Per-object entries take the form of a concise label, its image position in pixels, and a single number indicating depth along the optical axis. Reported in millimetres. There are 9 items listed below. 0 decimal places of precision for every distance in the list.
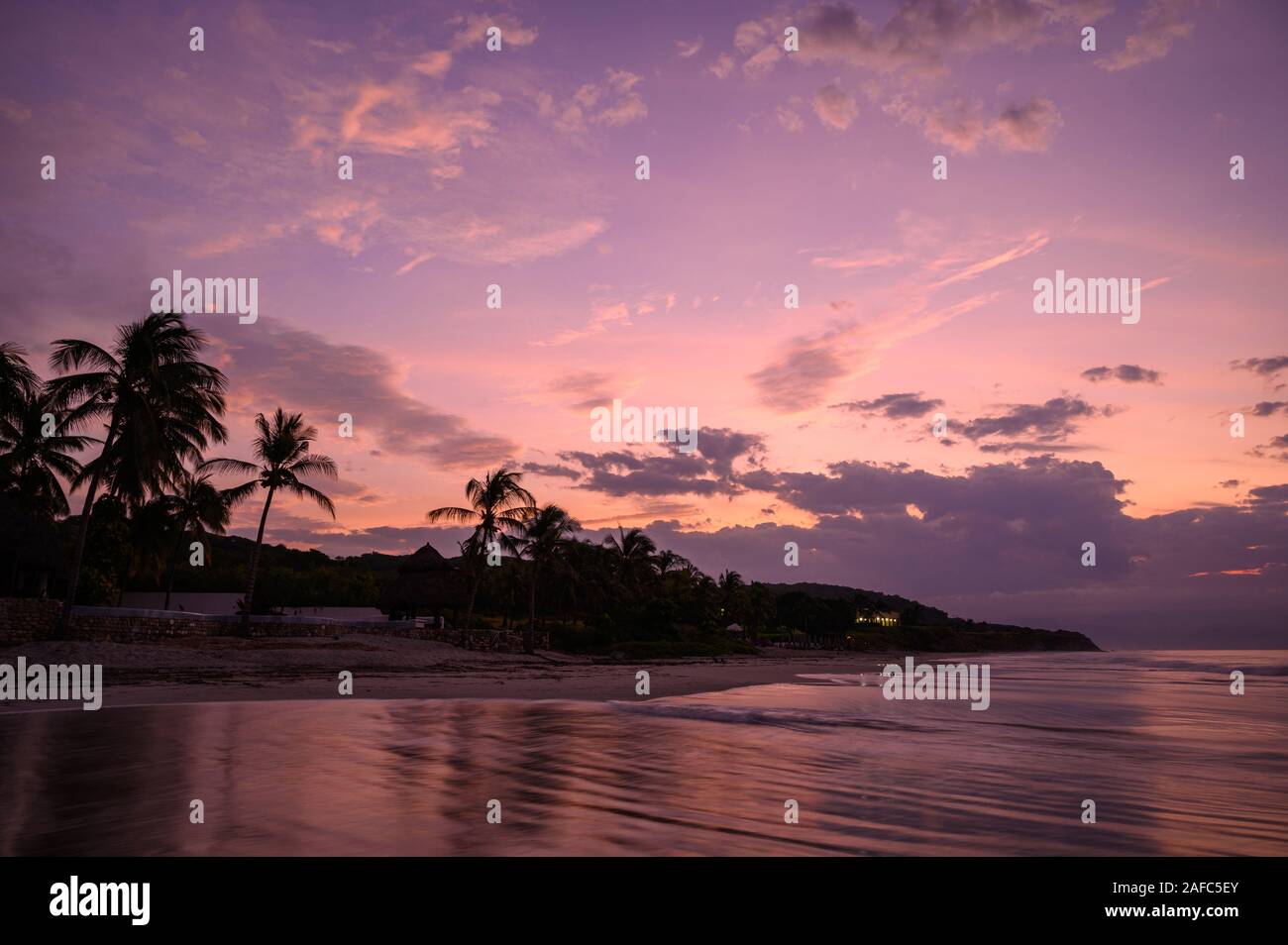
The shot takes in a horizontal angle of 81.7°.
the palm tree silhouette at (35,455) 30562
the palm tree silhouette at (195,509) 37469
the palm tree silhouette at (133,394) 23516
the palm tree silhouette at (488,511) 38594
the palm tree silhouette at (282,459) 30469
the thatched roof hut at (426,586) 42344
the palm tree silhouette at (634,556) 61188
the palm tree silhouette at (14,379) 25625
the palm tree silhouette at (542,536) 41781
